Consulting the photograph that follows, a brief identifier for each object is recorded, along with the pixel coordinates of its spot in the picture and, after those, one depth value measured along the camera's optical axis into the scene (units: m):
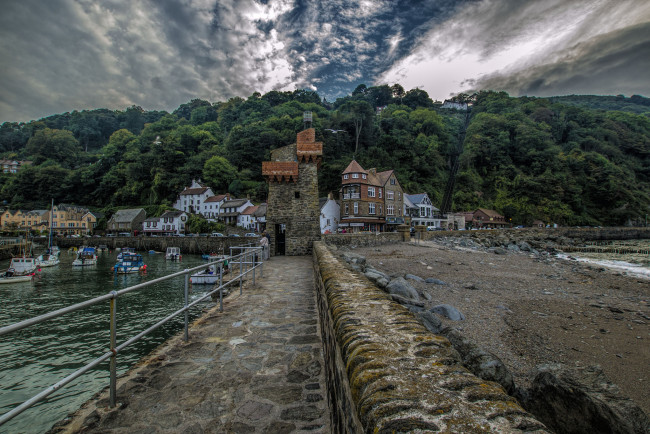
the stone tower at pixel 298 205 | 18.23
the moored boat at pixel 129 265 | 25.98
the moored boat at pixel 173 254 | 37.19
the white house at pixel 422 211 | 52.75
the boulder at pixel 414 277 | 12.22
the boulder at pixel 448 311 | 7.92
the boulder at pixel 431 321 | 6.19
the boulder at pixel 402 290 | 8.73
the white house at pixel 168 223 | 60.84
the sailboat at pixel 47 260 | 29.92
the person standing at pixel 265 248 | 14.72
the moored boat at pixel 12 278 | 20.80
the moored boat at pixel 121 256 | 28.56
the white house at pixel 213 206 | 64.12
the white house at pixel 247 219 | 55.81
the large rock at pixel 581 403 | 3.24
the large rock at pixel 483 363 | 3.99
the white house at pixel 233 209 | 58.28
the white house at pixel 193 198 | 68.12
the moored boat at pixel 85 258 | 30.88
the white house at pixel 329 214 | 42.31
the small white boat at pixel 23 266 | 22.94
